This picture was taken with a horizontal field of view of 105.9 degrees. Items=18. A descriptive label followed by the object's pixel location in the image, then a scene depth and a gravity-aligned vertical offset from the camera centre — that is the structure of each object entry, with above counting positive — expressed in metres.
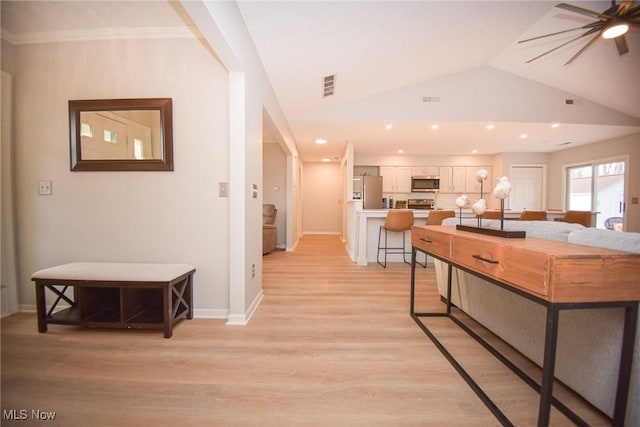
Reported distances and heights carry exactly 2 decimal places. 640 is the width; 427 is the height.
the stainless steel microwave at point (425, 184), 6.51 +0.41
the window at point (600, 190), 5.02 +0.27
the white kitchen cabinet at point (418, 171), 6.66 +0.77
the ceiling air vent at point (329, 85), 3.05 +1.50
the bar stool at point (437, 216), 3.71 -0.26
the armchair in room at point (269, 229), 4.82 -0.66
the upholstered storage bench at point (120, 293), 1.79 -0.80
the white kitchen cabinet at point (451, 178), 6.66 +0.59
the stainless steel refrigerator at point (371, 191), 5.68 +0.17
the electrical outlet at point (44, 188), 2.20 +0.05
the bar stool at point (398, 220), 3.75 -0.34
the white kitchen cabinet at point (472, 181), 6.61 +0.51
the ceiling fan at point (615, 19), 2.12 +1.69
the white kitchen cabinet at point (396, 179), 6.70 +0.55
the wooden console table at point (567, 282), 0.86 -0.31
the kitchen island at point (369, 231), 4.12 -0.59
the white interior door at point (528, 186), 6.41 +0.39
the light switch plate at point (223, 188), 2.13 +0.07
